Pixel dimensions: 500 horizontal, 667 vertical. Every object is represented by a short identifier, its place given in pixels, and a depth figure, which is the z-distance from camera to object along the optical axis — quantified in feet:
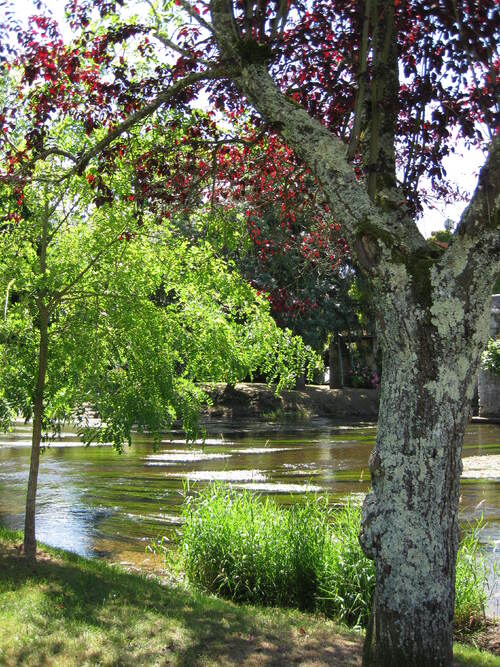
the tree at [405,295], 15.10
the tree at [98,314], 25.02
